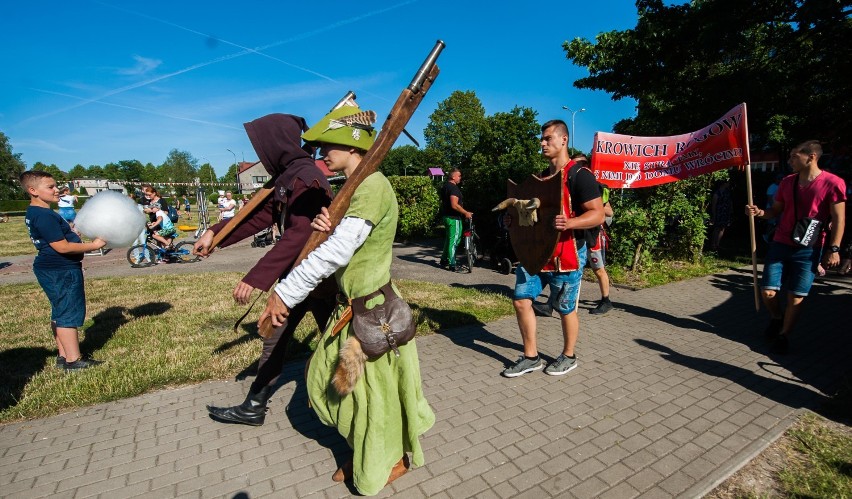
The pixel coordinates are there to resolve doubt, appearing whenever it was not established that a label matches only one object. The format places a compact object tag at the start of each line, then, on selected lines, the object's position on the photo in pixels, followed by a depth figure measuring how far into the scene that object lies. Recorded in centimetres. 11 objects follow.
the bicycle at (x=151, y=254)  1155
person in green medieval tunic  201
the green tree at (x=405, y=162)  8306
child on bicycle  1166
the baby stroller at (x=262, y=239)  1480
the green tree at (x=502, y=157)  955
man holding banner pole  407
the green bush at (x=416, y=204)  1464
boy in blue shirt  411
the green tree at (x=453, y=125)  6288
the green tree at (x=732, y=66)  928
